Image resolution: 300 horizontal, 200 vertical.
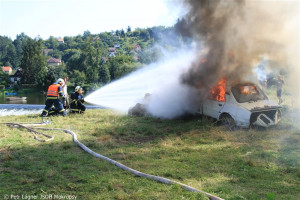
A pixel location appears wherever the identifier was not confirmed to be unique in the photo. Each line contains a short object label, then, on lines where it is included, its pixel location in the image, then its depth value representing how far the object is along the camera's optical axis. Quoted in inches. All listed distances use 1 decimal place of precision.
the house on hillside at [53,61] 5511.8
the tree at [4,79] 2981.1
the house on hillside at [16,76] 3435.0
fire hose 187.8
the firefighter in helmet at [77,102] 581.3
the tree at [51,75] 2485.2
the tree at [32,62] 2984.7
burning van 390.0
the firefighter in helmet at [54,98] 508.4
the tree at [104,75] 2723.9
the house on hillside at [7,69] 4694.9
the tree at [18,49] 5983.8
